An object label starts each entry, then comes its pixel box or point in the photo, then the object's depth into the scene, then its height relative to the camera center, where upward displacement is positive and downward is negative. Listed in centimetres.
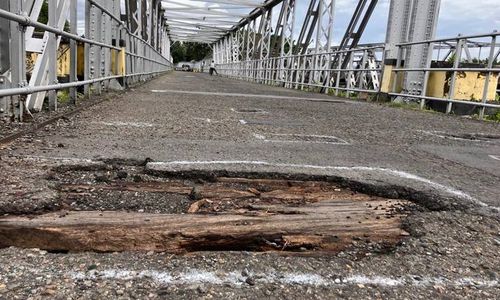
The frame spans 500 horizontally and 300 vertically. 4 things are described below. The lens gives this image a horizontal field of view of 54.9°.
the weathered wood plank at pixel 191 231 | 157 -59
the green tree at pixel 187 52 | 9975 +70
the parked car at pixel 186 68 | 8031 -215
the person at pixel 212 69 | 4855 -128
